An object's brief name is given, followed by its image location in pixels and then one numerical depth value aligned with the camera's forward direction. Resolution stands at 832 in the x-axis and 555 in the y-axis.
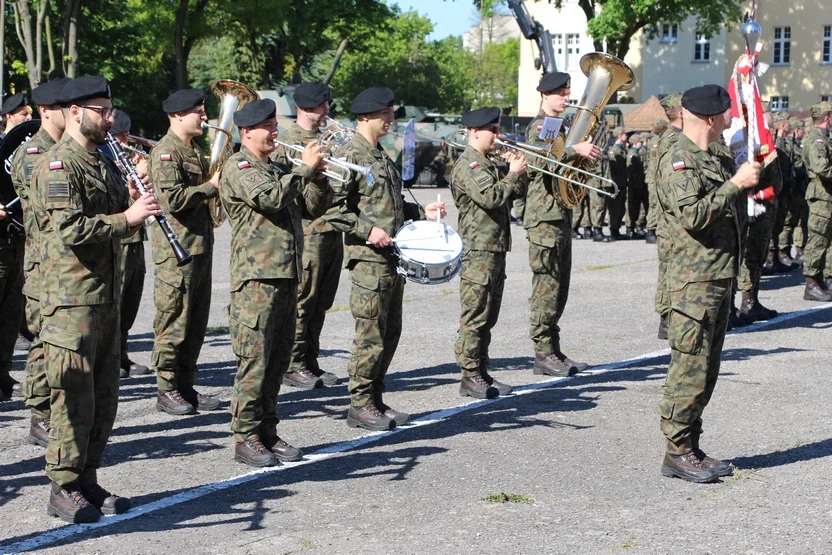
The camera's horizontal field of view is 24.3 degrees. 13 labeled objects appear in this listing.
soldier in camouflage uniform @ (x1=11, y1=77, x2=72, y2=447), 11.98
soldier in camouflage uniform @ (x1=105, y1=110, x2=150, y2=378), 14.52
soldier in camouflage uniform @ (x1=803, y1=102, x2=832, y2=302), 21.29
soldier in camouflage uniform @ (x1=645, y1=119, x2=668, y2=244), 19.46
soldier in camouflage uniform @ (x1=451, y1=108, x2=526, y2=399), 13.91
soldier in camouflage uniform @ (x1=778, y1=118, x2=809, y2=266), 26.61
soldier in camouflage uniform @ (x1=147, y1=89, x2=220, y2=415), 13.13
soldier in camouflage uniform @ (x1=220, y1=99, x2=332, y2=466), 11.04
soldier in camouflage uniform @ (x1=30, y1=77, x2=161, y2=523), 9.27
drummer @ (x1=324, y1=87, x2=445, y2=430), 12.45
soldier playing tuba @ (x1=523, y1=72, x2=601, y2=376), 15.30
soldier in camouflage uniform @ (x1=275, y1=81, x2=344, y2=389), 14.60
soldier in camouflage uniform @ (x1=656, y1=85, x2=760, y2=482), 10.30
